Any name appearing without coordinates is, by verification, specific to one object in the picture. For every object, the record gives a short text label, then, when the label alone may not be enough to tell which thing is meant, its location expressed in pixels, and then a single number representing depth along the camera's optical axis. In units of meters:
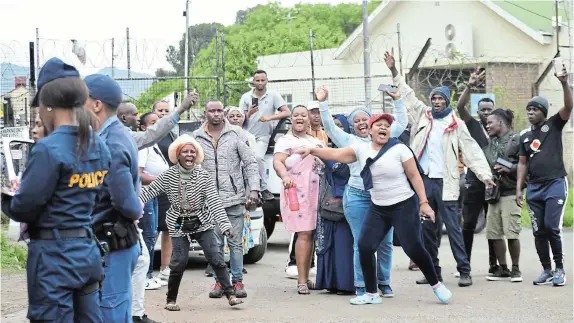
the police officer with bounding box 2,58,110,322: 5.31
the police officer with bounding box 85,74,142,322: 6.09
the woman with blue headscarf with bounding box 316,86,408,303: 10.52
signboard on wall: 24.31
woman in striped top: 9.55
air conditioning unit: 35.62
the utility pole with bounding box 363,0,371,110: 19.77
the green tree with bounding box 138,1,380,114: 27.36
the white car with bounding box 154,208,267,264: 13.09
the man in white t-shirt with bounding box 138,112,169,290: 10.41
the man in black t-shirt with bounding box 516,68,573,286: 11.21
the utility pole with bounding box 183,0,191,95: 35.56
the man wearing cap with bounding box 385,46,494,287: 11.30
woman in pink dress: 11.04
